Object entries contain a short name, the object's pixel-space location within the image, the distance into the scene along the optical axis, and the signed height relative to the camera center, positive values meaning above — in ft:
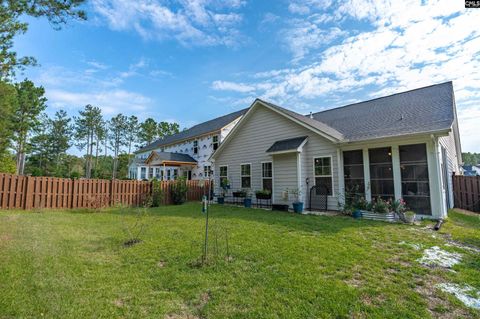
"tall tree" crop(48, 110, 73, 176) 112.88 +23.50
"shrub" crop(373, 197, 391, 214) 24.44 -3.07
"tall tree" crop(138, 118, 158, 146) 131.85 +28.66
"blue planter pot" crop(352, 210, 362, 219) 25.80 -4.01
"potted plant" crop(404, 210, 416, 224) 22.63 -3.87
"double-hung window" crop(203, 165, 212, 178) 65.53 +3.06
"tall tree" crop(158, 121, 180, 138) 137.59 +32.28
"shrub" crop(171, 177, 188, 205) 43.78 -2.24
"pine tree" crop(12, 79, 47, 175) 72.64 +23.66
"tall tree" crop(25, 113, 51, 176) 107.23 +15.99
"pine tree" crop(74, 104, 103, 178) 115.44 +27.98
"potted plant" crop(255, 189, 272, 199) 36.00 -2.29
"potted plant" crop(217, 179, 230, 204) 43.64 -1.79
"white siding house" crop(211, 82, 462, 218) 25.27 +4.01
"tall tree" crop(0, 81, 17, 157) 50.82 +17.31
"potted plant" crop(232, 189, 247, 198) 39.93 -2.49
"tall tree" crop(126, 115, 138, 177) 128.98 +28.75
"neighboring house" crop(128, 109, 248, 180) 65.92 +10.01
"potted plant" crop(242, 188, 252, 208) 37.27 -3.16
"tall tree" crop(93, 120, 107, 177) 121.08 +25.45
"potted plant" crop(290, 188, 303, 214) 29.78 -3.11
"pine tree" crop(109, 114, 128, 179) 125.39 +27.39
